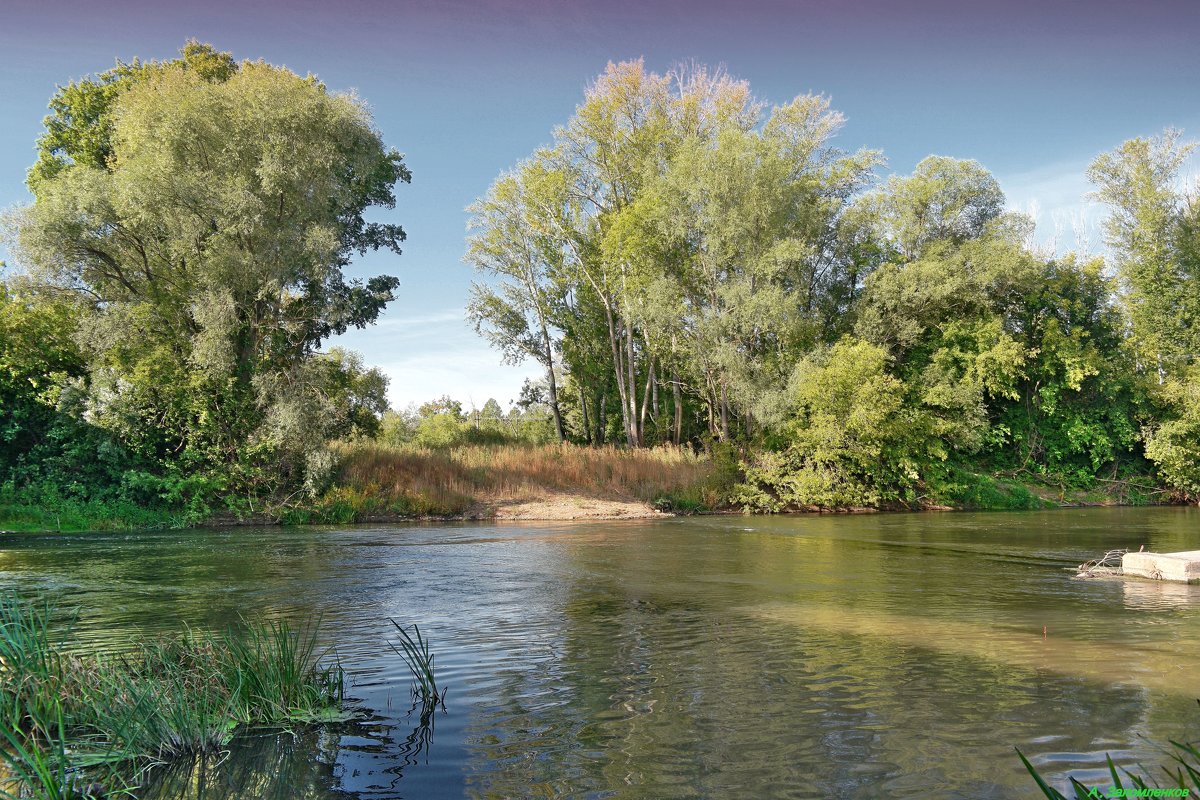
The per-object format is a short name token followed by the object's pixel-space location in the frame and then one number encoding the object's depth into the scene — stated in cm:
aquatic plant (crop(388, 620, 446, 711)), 641
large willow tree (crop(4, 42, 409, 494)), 2705
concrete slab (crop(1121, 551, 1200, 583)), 1259
